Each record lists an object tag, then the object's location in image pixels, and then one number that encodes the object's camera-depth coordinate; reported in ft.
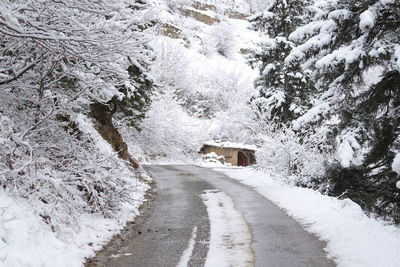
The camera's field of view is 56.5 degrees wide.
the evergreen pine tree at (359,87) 30.73
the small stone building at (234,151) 129.82
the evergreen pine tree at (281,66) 72.02
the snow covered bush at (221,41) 230.48
